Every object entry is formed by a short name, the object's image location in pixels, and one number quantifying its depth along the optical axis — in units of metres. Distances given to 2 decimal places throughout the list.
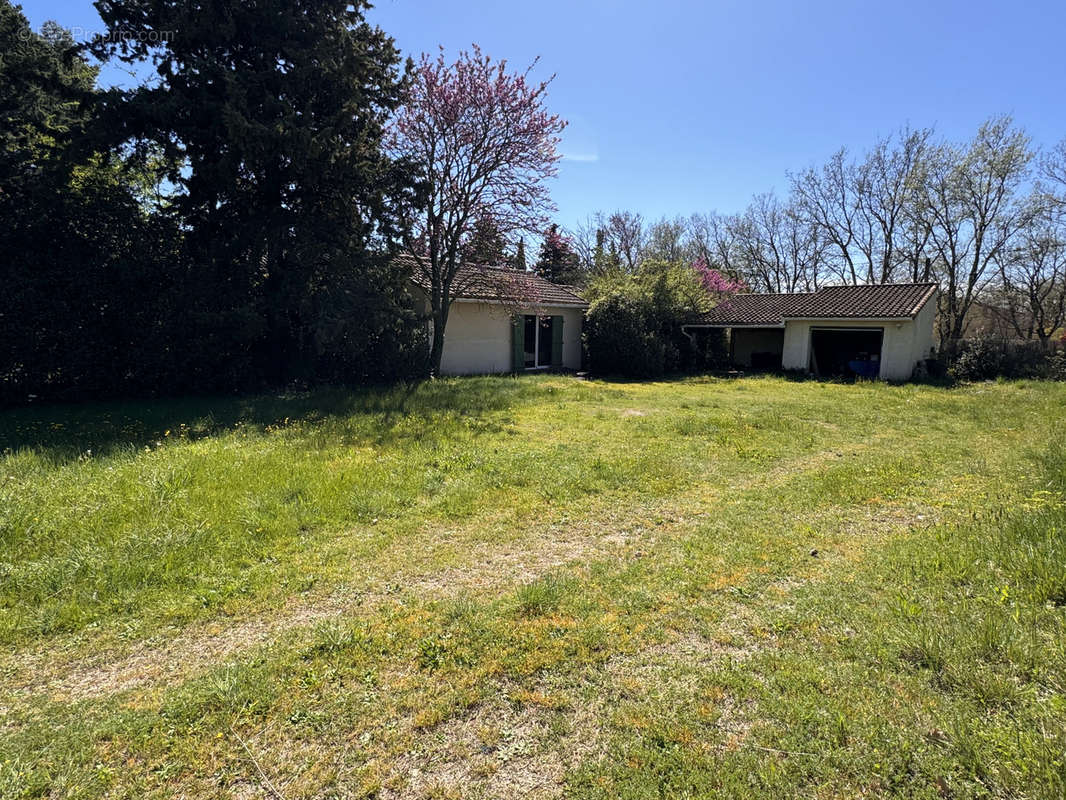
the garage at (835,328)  16.72
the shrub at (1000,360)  17.03
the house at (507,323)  14.87
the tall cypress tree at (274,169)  9.39
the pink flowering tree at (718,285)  23.16
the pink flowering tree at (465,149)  12.68
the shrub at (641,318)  17.11
